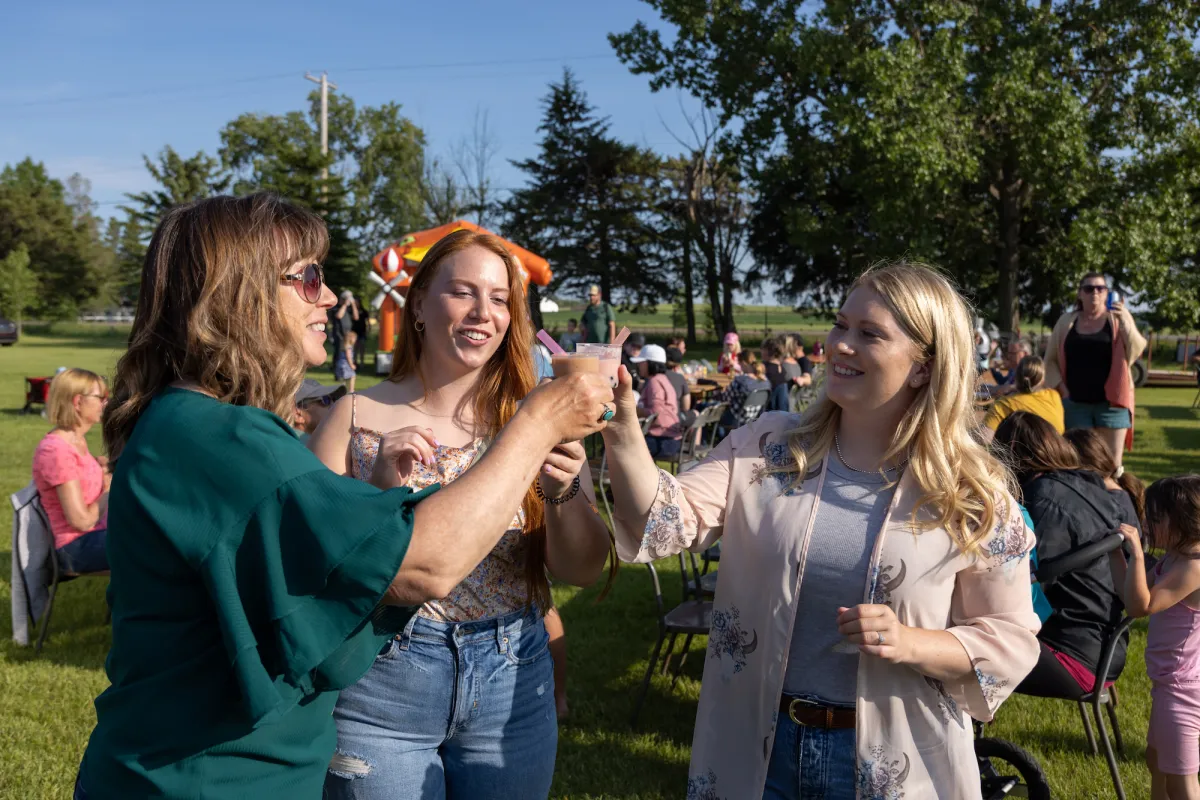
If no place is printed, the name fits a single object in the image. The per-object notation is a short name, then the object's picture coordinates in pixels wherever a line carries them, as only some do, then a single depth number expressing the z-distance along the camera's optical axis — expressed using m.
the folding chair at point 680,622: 4.33
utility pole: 36.09
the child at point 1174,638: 3.31
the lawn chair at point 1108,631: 3.53
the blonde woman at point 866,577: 1.97
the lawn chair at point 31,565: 5.05
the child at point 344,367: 17.25
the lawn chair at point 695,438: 9.06
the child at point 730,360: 13.70
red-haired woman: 1.91
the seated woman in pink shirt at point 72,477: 5.11
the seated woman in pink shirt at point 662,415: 9.23
